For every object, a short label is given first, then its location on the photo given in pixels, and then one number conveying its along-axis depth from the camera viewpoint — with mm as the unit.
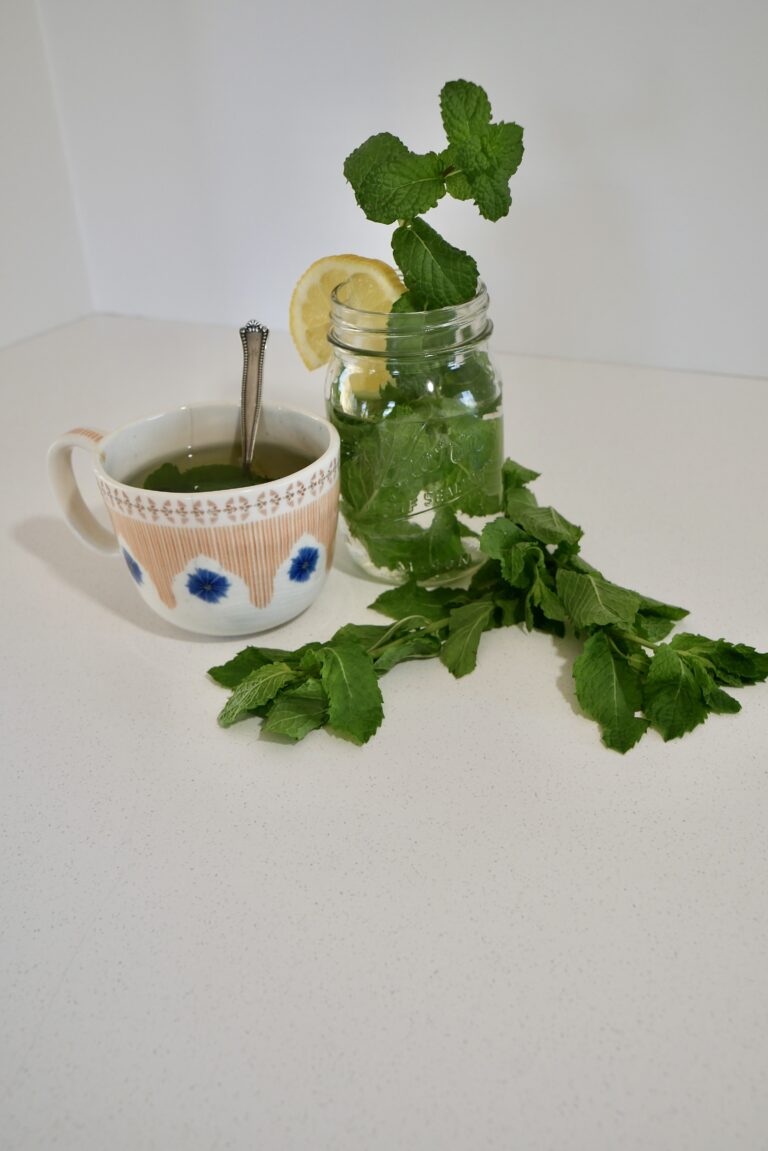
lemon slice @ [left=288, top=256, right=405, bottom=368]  713
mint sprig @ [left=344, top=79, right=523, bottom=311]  639
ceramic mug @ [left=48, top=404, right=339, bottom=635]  638
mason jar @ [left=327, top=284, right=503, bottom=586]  685
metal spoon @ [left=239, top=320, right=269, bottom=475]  721
